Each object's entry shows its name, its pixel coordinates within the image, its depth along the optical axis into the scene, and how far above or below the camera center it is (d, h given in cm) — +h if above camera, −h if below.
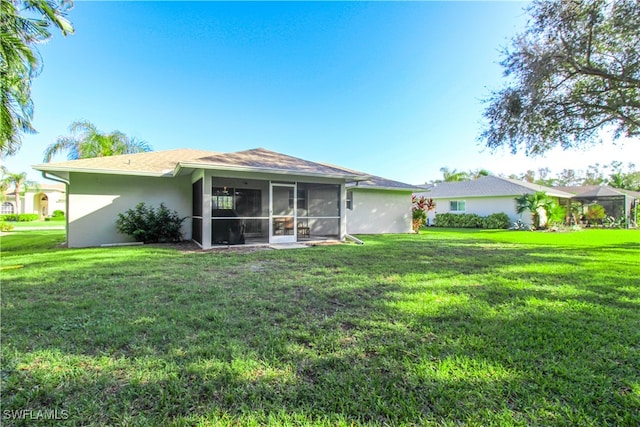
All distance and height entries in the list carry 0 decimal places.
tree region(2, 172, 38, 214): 3323 +420
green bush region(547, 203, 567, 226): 1858 +8
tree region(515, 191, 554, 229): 1780 +72
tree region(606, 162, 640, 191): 3966 +536
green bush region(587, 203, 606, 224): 2227 +8
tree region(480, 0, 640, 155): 827 +446
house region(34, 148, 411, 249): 957 +107
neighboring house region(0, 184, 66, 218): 3622 +223
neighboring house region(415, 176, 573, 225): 2033 +152
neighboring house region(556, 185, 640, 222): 2256 +131
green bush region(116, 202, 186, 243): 1072 -26
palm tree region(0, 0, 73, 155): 761 +470
